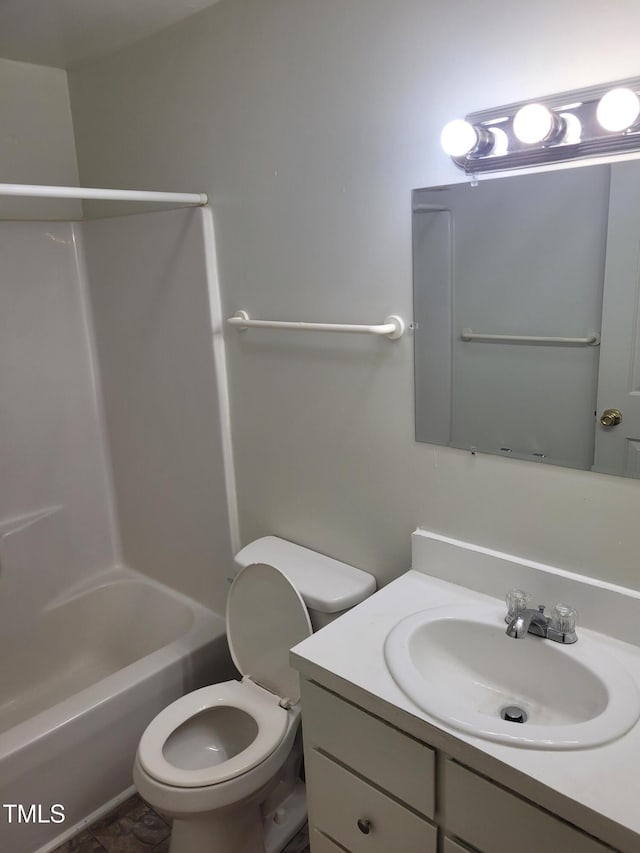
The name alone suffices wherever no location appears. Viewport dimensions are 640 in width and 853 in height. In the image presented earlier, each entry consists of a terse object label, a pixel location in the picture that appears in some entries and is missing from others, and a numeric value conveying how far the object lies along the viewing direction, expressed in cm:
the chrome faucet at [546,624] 141
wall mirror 130
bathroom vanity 108
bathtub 190
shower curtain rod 155
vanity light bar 118
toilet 165
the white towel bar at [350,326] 163
